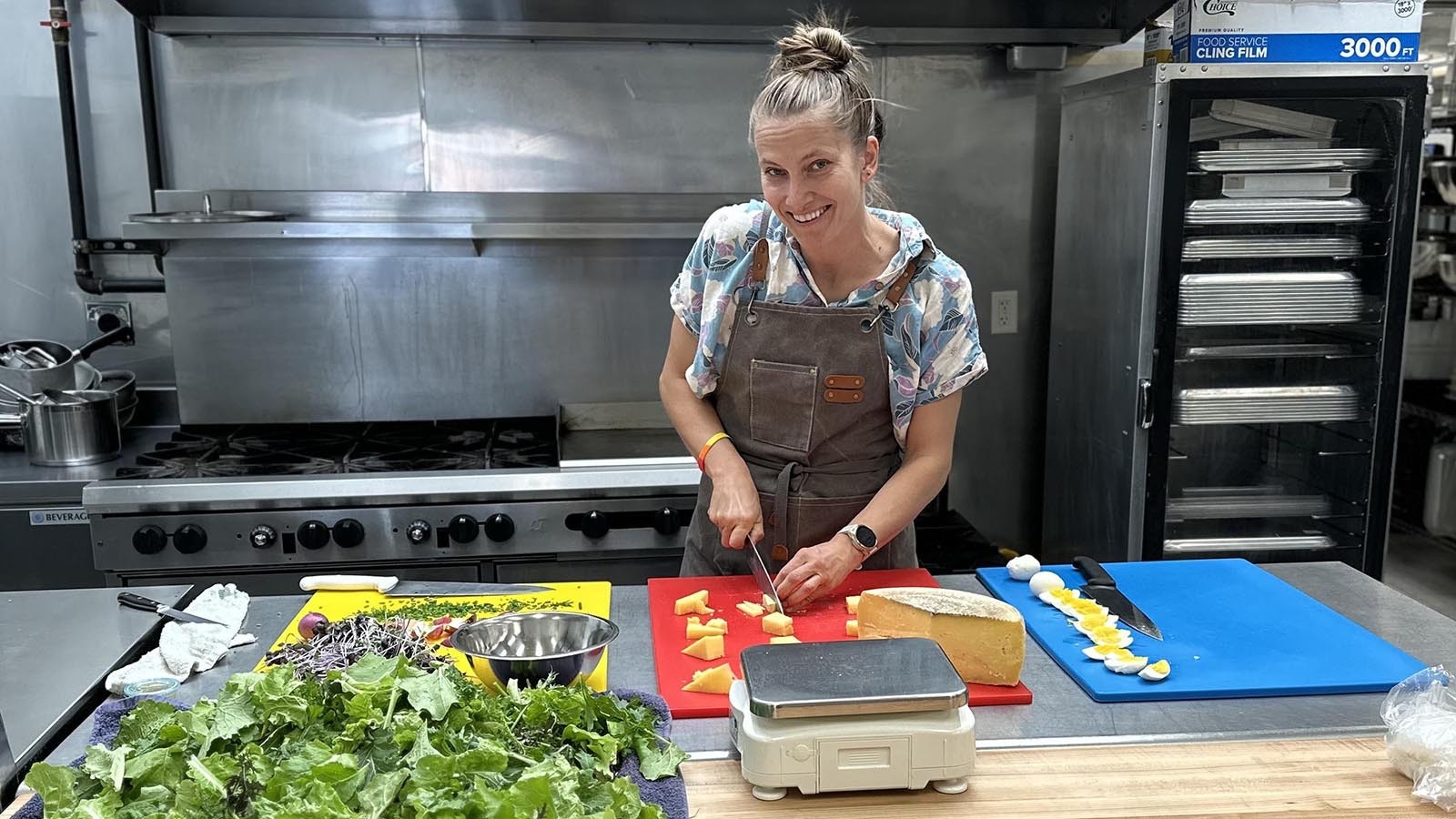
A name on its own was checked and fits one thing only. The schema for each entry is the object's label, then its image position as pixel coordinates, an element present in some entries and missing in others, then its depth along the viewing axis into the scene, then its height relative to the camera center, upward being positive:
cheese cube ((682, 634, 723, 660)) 1.88 -0.64
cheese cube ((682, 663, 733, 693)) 1.75 -0.65
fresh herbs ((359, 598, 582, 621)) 2.04 -0.63
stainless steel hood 3.59 +0.77
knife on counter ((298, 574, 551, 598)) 2.19 -0.63
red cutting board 1.76 -0.65
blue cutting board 1.81 -0.67
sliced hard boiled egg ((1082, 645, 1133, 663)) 1.88 -0.66
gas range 3.14 -0.71
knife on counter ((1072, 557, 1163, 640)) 2.01 -0.63
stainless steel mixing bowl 1.60 -0.57
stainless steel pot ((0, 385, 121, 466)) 3.33 -0.48
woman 2.15 -0.22
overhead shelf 3.48 +0.16
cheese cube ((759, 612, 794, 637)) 1.96 -0.63
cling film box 3.28 +0.63
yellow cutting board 2.09 -0.63
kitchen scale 1.42 -0.59
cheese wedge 1.77 -0.59
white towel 1.80 -0.63
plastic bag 1.45 -0.64
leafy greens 1.21 -0.56
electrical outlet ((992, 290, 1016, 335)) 4.14 -0.21
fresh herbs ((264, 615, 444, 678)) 1.72 -0.60
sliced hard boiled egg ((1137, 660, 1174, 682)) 1.81 -0.66
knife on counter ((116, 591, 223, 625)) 2.02 -0.62
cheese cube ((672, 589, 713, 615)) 2.07 -0.63
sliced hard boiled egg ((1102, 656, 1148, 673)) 1.83 -0.66
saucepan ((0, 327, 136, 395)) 3.45 -0.31
